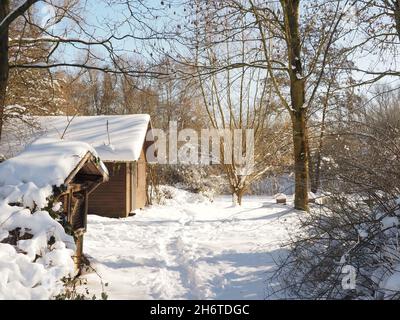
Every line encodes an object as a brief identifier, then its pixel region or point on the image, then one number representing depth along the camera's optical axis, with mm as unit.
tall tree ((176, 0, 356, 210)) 11422
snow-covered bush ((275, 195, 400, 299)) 4023
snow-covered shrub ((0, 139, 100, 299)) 4223
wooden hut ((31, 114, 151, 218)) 17906
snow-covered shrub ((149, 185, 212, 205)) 24572
